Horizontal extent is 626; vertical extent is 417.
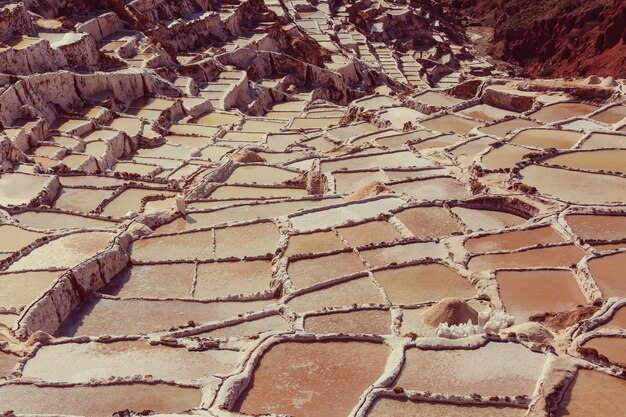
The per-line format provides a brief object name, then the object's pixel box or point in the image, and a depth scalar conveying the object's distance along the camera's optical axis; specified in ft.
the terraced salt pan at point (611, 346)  35.14
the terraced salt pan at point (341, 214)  56.90
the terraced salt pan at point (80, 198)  67.67
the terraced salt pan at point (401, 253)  50.37
